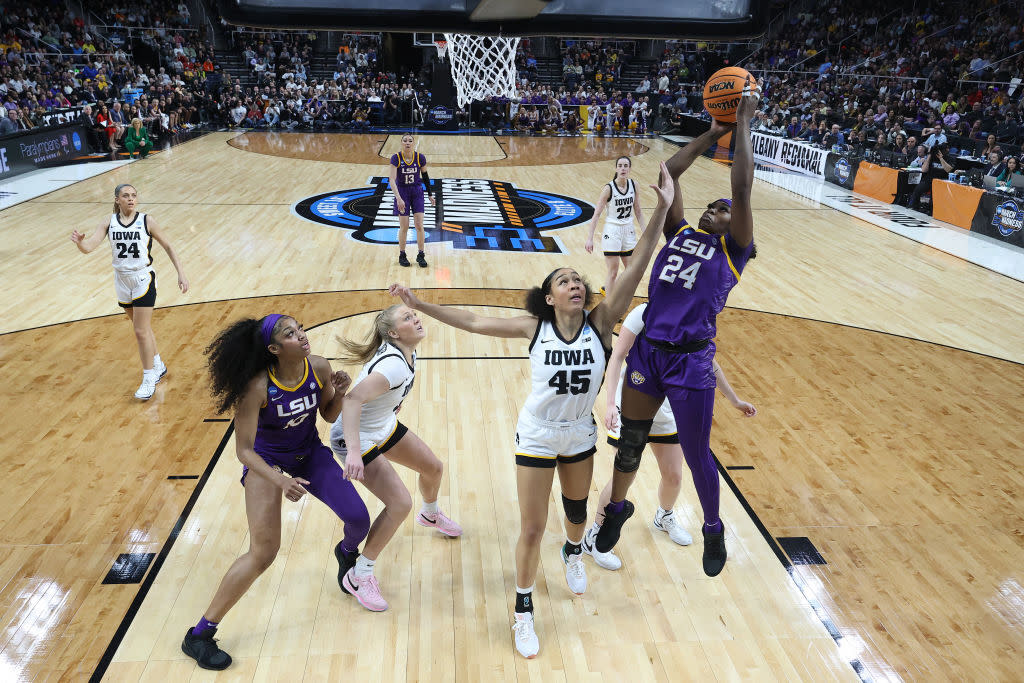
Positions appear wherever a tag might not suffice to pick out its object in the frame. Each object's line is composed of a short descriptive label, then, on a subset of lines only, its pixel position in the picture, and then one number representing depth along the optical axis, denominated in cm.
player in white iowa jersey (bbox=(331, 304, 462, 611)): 348
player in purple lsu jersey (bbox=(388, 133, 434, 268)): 953
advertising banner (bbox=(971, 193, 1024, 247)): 1181
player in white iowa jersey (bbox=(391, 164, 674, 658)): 329
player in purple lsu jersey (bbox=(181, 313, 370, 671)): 327
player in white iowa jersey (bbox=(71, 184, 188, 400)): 595
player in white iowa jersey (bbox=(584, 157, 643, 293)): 793
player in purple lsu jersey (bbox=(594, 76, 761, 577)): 349
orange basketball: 332
